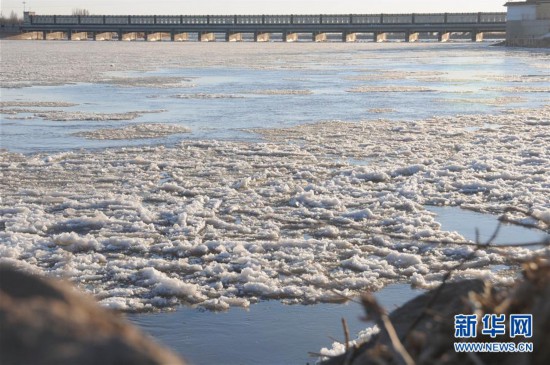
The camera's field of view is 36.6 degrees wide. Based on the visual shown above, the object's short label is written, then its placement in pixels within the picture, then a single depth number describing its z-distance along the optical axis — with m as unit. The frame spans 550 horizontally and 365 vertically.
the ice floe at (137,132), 12.37
